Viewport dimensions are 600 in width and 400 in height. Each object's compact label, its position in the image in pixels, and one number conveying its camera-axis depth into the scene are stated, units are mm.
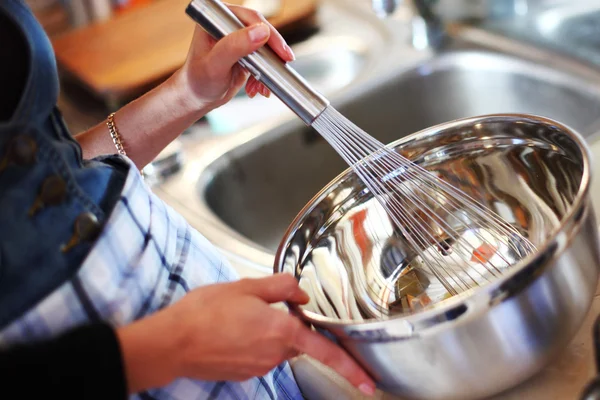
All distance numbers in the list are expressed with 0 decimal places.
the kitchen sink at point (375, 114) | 809
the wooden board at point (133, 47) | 1018
